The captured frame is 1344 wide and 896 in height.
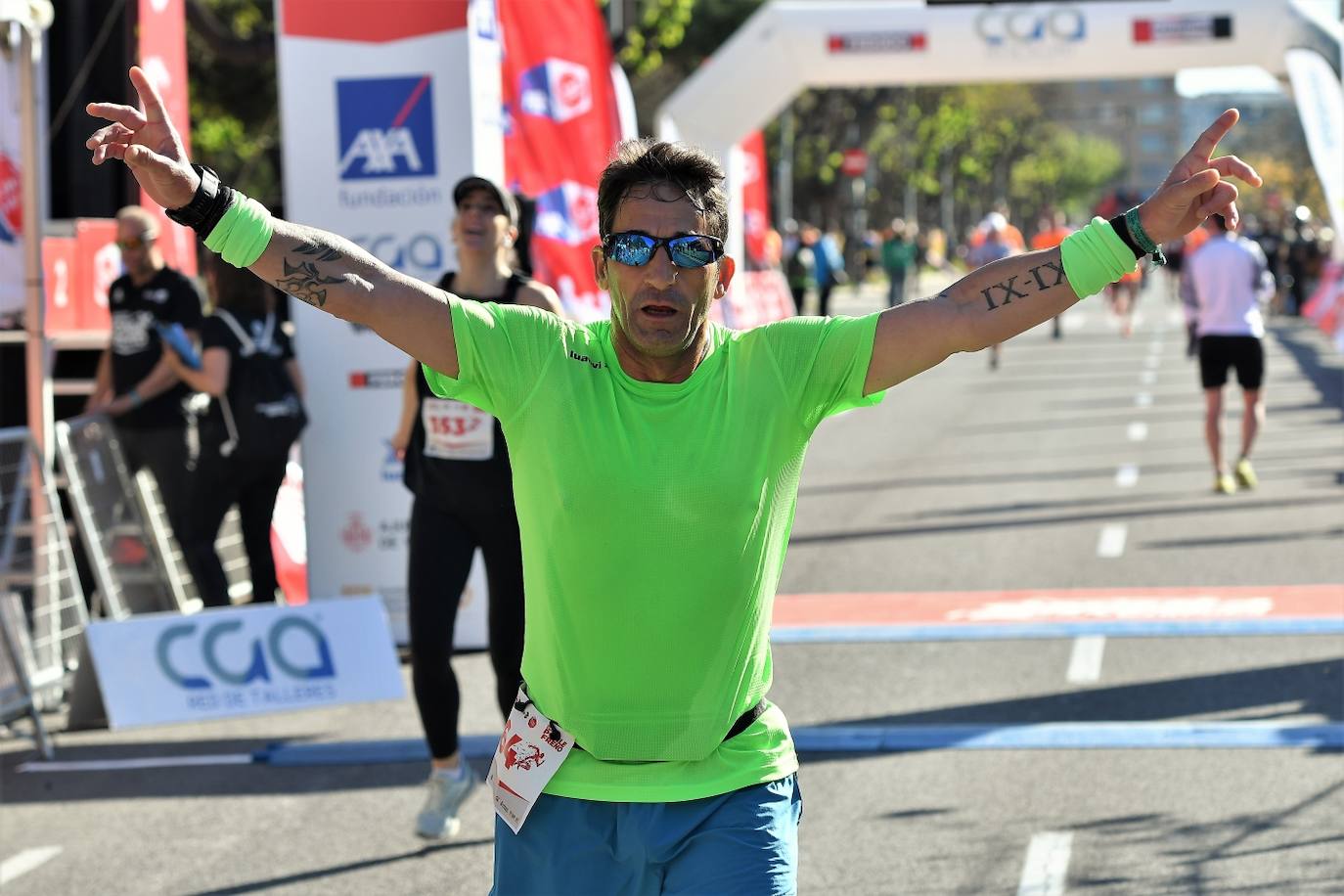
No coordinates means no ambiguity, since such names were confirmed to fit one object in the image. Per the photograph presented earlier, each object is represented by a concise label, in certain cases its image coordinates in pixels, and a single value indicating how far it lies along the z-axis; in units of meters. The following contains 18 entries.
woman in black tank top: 6.11
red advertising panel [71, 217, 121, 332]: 11.95
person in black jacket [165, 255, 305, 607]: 8.84
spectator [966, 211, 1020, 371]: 24.53
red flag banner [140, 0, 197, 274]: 10.82
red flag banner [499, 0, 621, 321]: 11.24
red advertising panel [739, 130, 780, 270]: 27.93
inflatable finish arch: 20.59
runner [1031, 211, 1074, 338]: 29.14
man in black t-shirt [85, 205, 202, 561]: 9.30
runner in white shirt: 13.31
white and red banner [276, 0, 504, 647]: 9.21
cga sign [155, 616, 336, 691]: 7.77
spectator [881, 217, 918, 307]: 34.22
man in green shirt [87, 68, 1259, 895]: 3.26
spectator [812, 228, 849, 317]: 31.91
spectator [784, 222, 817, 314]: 32.56
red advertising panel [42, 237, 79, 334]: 11.67
